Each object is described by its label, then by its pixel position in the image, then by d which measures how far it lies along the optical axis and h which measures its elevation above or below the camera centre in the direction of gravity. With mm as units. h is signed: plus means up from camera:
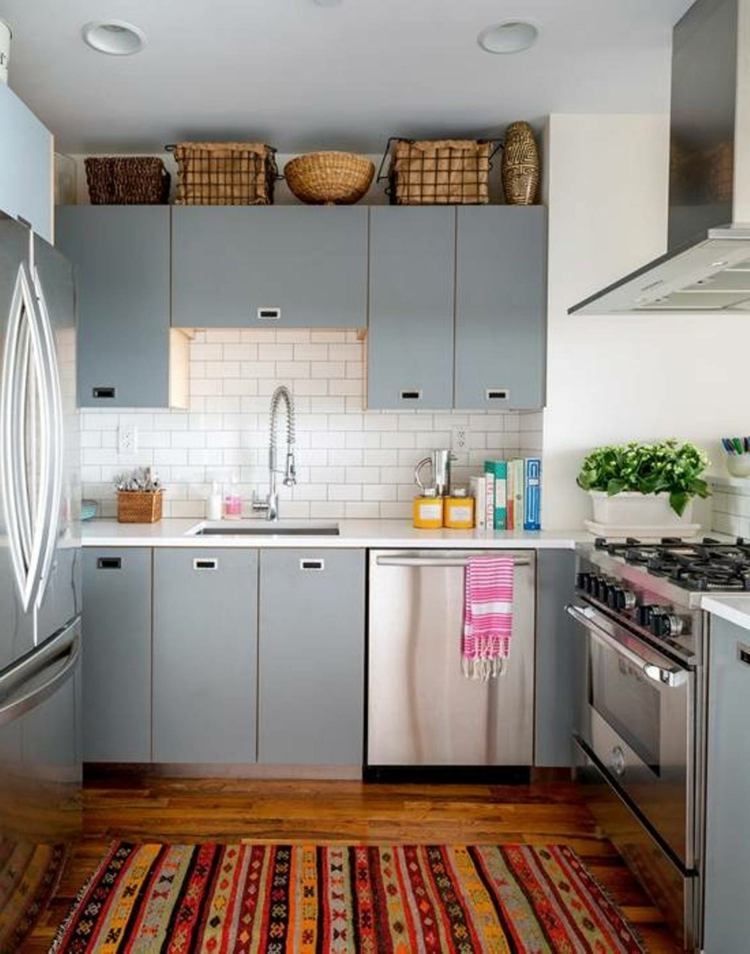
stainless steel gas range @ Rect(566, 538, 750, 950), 2000 -673
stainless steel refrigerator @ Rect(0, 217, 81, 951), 1857 -276
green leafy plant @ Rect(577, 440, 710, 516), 3020 -10
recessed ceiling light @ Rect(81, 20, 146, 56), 2546 +1399
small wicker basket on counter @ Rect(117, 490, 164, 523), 3414 -188
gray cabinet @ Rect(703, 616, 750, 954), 1802 -763
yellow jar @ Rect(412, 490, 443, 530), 3389 -203
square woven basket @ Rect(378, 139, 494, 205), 3275 +1217
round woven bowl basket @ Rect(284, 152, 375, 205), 3197 +1177
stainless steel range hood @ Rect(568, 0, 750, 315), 2027 +814
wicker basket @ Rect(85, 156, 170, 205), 3338 +1192
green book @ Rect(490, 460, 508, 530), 3418 -144
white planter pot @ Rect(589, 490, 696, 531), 3086 -167
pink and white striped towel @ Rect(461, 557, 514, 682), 2982 -534
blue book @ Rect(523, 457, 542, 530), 3338 -114
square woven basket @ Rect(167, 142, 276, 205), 3295 +1194
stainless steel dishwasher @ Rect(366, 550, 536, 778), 3025 -822
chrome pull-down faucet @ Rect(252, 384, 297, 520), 3545 +22
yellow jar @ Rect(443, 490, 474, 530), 3406 -193
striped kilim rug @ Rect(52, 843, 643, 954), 2105 -1251
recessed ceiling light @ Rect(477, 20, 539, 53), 2562 +1418
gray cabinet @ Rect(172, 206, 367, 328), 3279 +818
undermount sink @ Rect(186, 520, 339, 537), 3488 -289
